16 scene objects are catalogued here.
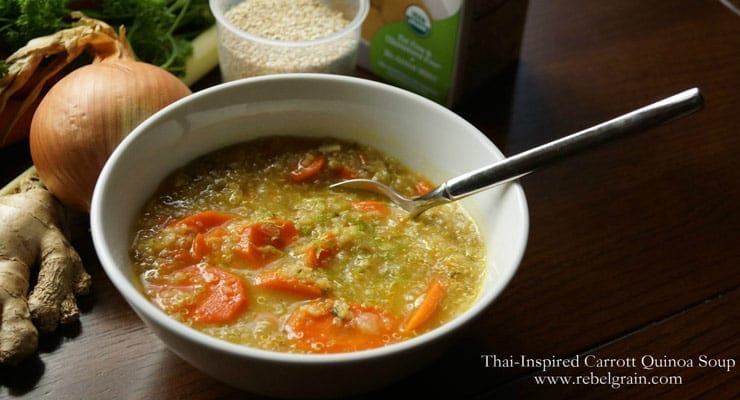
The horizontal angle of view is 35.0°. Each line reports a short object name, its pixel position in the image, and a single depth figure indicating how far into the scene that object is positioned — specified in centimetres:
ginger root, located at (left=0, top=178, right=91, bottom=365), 48
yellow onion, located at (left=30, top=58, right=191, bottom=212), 53
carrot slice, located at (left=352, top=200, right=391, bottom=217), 52
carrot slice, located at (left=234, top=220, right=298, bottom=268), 48
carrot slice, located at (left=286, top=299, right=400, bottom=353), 45
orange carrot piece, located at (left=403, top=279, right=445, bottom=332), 46
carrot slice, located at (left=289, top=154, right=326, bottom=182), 53
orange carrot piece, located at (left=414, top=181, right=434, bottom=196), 53
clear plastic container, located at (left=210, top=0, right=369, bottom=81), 60
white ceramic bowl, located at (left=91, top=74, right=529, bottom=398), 42
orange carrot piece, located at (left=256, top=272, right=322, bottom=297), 47
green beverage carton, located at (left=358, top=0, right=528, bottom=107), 60
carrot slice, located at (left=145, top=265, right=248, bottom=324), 46
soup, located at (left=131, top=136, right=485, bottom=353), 46
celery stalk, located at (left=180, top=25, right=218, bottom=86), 63
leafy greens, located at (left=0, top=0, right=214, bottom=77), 58
